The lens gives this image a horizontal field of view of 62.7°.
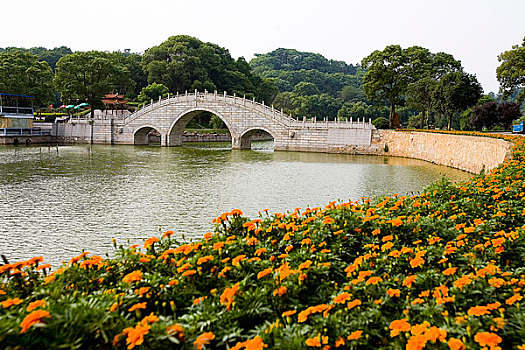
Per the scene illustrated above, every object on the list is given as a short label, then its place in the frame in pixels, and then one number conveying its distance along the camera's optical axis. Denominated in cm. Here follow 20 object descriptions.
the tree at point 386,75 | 3183
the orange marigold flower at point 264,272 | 329
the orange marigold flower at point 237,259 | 357
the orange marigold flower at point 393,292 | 309
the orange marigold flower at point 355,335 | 253
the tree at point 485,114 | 3084
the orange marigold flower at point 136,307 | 279
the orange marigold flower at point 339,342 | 252
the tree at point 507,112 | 3003
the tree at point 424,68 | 3055
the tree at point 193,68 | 4719
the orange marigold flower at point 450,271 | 326
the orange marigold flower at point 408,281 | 326
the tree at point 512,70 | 2478
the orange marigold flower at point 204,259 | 360
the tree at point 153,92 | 4322
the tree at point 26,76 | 3538
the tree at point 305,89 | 6666
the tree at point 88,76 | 3781
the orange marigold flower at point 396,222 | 457
